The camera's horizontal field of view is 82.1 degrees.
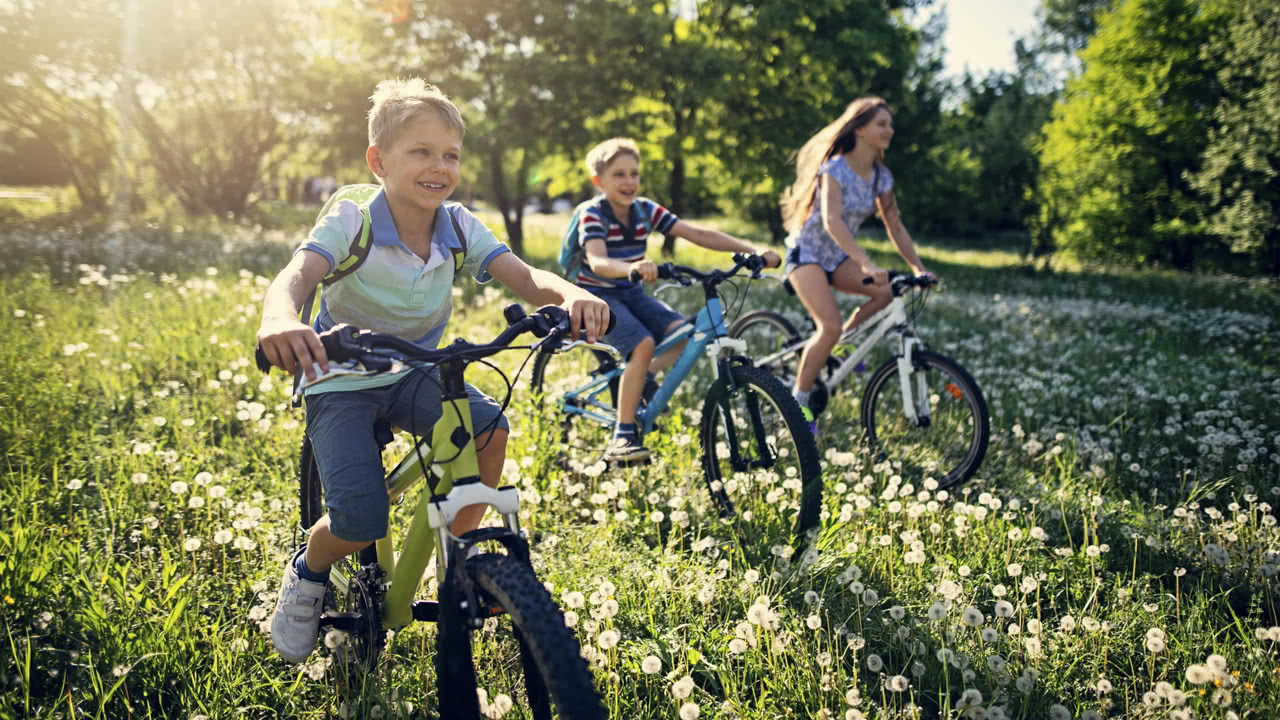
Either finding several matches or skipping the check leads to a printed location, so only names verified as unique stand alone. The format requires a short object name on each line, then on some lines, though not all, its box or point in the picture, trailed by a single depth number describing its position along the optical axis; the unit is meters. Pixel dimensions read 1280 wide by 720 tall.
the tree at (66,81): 19.72
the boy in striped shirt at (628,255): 4.73
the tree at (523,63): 18.42
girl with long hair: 5.42
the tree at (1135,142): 21.58
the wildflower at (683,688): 2.28
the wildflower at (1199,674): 2.25
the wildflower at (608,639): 2.48
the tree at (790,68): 20.47
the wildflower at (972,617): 2.71
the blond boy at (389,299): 2.46
